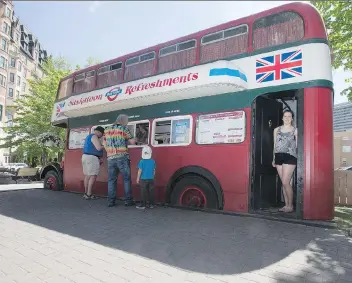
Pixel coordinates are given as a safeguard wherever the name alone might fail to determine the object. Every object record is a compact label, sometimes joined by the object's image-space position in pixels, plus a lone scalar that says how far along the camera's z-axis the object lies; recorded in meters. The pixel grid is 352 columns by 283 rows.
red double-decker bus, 4.67
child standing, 5.81
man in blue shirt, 7.19
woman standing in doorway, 5.16
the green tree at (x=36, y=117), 21.14
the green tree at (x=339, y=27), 9.02
